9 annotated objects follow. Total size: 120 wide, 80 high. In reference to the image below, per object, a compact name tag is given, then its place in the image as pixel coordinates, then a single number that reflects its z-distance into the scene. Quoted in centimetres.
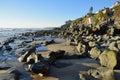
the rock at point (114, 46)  605
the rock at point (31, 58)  524
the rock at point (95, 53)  563
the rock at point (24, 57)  575
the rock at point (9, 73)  396
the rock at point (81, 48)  667
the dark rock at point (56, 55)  548
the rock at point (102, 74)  362
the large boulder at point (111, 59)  422
